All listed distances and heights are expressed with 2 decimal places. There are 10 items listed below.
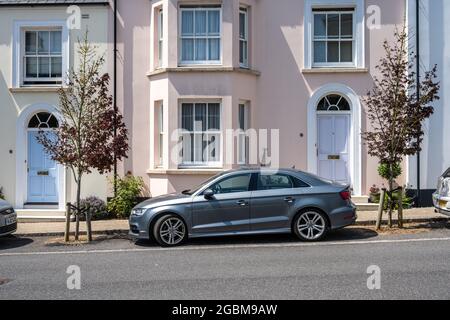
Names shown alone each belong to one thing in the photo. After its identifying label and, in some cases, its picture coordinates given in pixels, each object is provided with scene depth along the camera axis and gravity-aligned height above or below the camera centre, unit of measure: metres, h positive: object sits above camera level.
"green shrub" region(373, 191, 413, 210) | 15.17 -1.02
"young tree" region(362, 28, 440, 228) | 12.40 +1.09
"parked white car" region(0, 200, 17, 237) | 11.77 -1.22
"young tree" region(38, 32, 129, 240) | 12.30 +0.62
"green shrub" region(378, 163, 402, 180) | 14.58 -0.18
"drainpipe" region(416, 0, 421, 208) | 15.34 +3.04
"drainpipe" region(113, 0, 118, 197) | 15.98 +2.92
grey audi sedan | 11.05 -0.99
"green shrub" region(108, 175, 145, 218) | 15.20 -0.96
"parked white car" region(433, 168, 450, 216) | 11.96 -0.70
